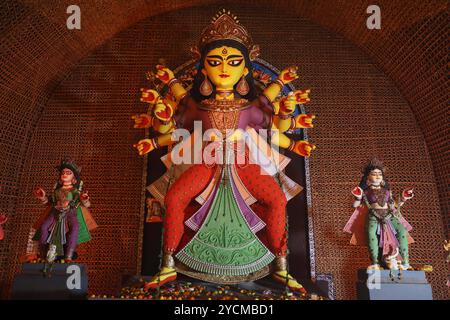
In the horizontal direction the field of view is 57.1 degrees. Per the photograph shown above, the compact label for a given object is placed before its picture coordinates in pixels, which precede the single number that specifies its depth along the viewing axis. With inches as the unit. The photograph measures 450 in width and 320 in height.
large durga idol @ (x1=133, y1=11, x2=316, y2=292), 137.6
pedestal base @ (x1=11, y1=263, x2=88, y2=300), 126.3
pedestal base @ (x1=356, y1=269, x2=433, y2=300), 123.7
